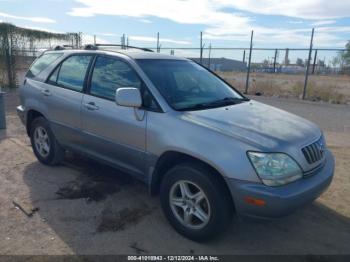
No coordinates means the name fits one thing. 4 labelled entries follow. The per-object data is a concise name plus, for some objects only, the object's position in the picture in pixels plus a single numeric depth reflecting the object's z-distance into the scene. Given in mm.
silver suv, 2914
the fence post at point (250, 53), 15388
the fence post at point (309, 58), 13805
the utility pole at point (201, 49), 17097
